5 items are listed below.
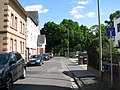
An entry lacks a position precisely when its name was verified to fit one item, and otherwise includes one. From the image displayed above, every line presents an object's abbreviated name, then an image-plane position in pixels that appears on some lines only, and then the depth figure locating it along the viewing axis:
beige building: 15.81
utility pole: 8.91
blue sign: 7.13
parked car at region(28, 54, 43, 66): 17.72
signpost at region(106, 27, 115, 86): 7.12
